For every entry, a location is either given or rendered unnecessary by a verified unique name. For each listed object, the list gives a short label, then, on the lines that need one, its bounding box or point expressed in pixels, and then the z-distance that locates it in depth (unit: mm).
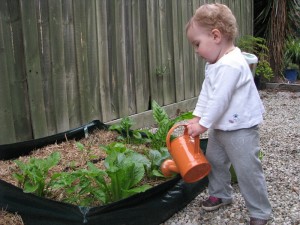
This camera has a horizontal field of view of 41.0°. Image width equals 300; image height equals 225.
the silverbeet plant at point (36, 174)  1987
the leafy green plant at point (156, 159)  2385
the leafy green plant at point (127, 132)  2969
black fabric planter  1832
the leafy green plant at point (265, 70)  6829
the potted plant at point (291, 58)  7848
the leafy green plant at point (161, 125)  2719
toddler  1843
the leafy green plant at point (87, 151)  2559
